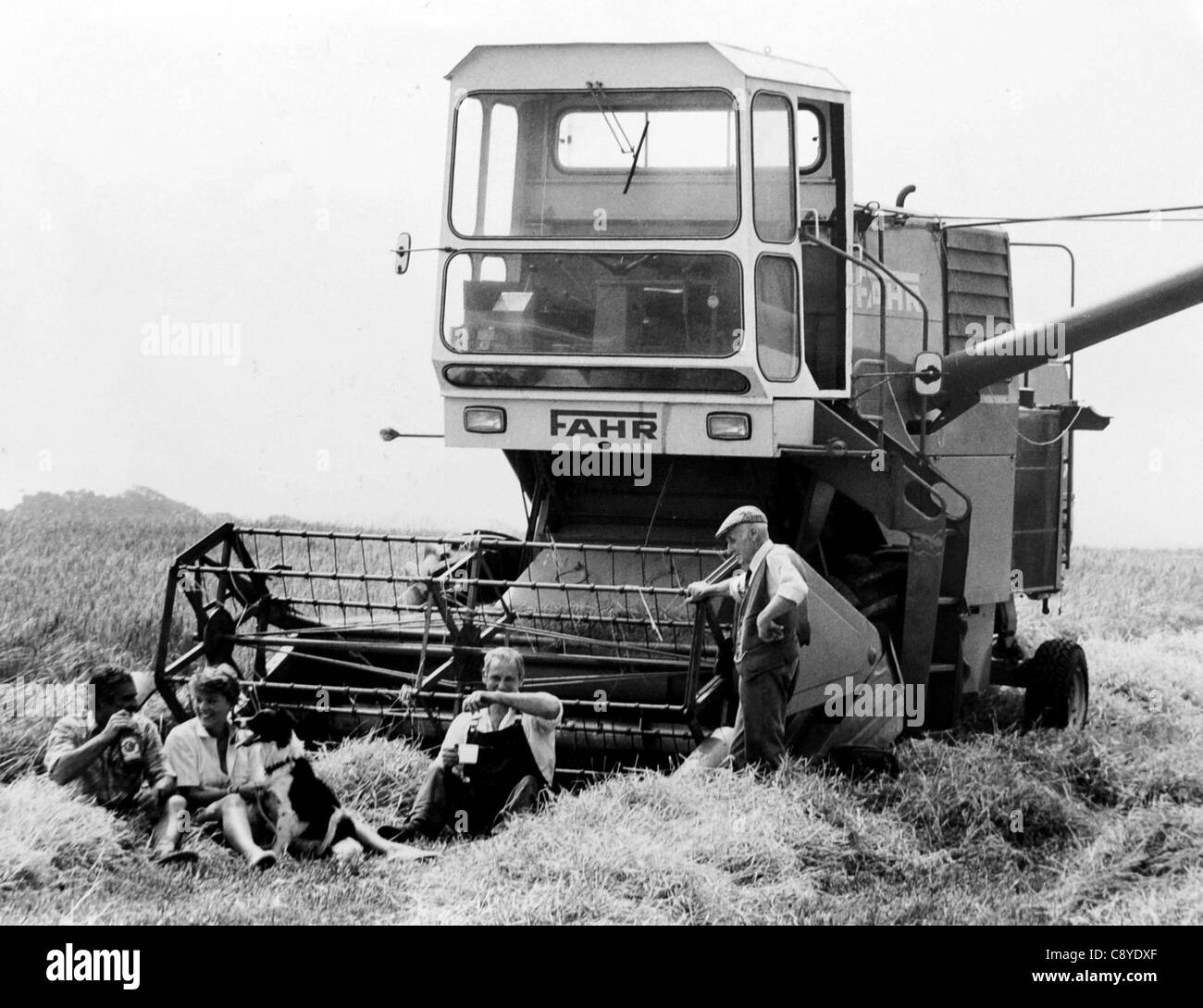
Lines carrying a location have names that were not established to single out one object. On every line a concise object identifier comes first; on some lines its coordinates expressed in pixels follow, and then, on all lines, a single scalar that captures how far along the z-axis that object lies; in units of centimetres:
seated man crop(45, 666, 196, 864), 773
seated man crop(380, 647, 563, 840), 812
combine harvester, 920
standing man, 853
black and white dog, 773
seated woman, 780
